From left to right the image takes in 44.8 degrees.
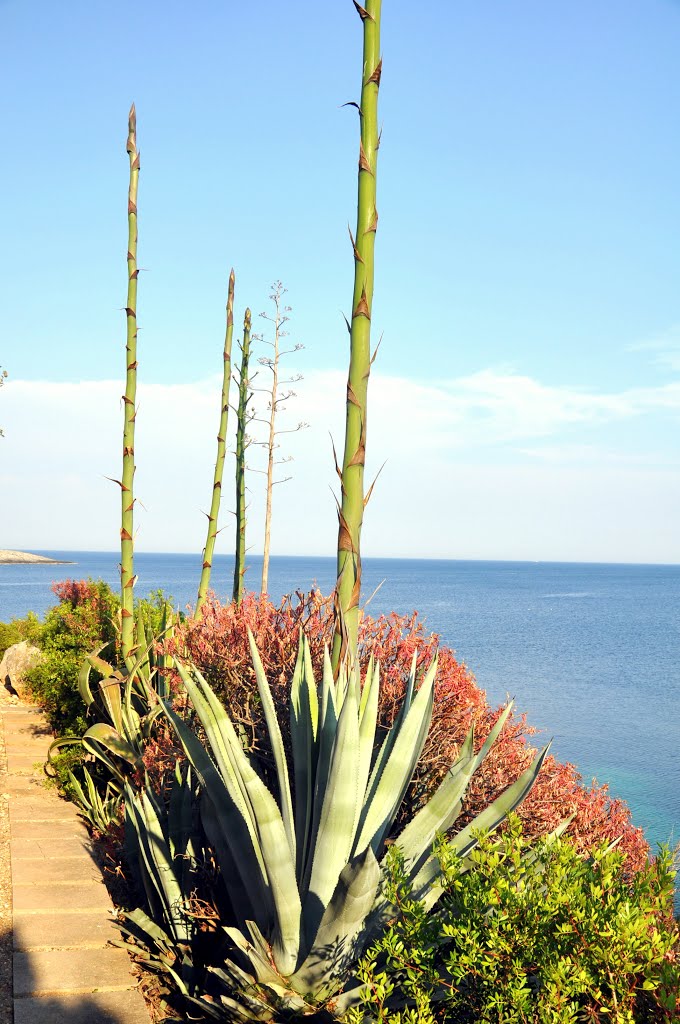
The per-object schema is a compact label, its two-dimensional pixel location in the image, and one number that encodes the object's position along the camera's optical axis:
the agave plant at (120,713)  6.35
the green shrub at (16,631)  14.59
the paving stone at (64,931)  4.61
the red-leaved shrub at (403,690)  4.90
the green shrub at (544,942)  2.69
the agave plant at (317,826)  3.40
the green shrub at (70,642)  8.70
